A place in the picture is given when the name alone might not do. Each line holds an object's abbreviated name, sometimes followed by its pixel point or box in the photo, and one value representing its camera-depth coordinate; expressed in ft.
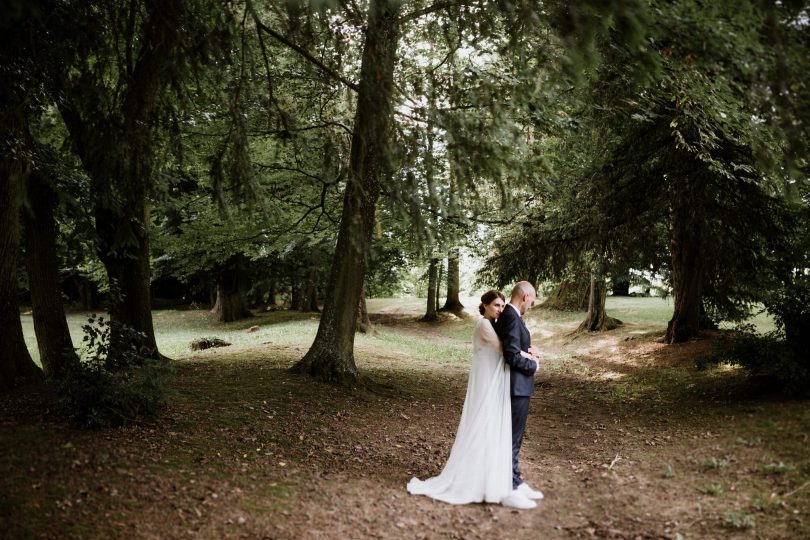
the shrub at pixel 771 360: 24.12
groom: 18.20
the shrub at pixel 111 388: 20.01
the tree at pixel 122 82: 18.19
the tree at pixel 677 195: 26.35
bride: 18.22
